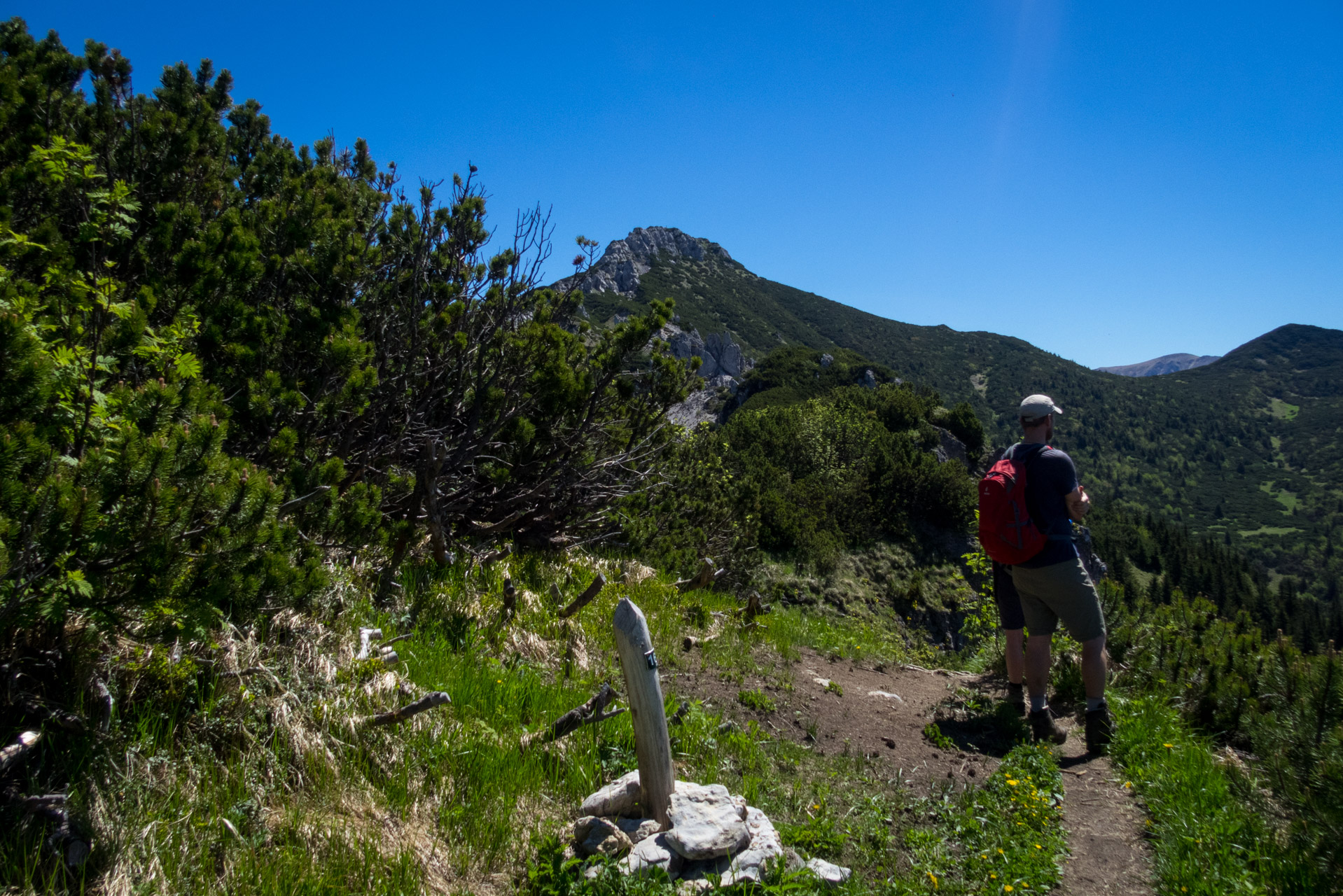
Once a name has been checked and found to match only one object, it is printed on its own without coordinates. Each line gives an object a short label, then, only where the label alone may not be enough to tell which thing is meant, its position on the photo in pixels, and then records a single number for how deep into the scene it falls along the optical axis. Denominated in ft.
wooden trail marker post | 9.13
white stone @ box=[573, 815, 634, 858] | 8.32
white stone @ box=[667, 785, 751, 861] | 8.15
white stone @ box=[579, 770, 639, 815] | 9.16
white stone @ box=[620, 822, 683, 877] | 7.91
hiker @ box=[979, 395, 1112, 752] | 13.38
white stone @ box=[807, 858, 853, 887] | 8.50
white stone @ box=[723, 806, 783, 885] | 8.08
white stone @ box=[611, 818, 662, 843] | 8.71
